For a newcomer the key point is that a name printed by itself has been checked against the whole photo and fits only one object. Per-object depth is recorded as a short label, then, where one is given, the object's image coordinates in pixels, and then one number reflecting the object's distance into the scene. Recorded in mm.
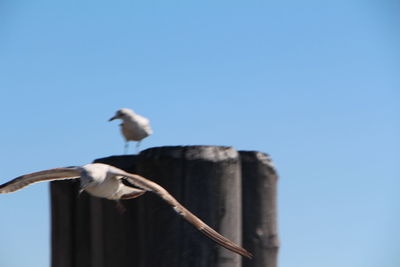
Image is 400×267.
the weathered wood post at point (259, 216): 8602
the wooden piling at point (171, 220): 7719
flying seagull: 7594
